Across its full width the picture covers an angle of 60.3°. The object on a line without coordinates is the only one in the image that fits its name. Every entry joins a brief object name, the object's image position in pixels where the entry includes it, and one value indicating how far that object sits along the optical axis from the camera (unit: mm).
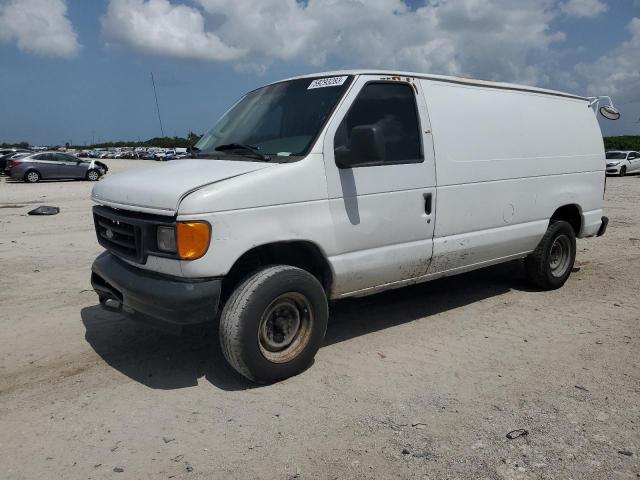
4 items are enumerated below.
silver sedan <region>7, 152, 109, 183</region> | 25609
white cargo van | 3656
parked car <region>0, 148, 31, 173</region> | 30109
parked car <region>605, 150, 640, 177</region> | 29531
